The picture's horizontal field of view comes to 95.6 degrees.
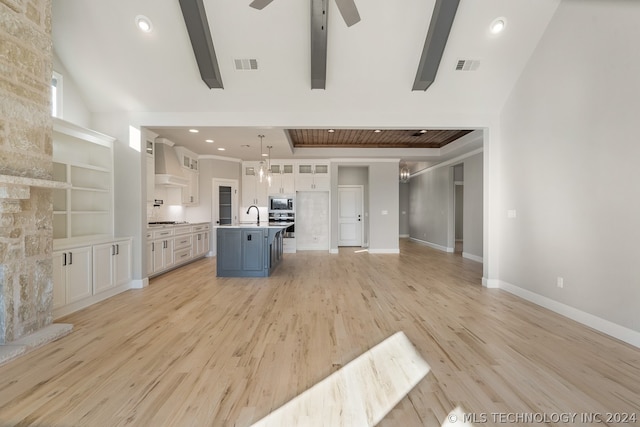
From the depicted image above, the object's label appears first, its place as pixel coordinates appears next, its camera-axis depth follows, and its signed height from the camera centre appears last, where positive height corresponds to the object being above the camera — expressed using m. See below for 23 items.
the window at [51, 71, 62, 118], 4.00 +1.66
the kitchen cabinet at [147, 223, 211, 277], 5.12 -0.66
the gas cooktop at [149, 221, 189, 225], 5.91 -0.19
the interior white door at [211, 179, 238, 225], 7.82 +0.33
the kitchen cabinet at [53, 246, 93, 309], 3.23 -0.73
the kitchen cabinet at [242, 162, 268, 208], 8.52 +0.80
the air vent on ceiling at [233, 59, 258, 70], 3.96 +2.06
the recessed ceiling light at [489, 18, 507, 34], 3.59 +2.33
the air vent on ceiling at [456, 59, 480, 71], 3.96 +2.04
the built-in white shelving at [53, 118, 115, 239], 3.78 +0.48
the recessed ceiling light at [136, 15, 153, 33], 3.52 +2.33
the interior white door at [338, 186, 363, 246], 9.73 -0.14
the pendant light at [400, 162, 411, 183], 9.09 +1.24
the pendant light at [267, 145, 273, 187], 8.26 +1.42
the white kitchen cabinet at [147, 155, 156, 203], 5.61 +0.69
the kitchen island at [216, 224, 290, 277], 5.36 -0.72
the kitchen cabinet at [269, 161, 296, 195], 8.52 +1.00
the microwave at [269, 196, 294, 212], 8.55 +0.30
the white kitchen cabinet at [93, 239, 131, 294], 3.82 -0.72
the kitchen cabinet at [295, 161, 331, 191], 8.56 +1.06
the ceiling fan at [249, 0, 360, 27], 2.59 +1.87
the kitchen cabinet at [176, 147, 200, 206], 6.80 +0.96
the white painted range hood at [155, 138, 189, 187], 6.02 +1.05
